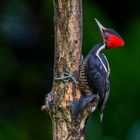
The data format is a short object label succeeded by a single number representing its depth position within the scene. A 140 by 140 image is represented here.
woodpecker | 7.79
